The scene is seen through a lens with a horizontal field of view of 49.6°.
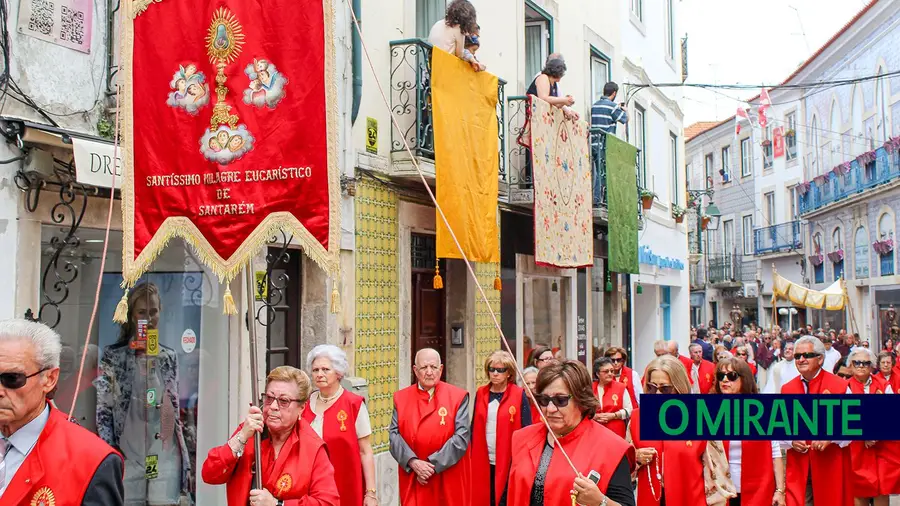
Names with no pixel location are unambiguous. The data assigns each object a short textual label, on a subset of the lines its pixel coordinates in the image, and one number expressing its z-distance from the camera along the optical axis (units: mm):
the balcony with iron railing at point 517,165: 13680
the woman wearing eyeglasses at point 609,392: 8742
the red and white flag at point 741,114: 29039
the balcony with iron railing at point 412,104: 10828
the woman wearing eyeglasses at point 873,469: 8570
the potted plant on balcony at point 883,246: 29328
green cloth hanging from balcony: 15609
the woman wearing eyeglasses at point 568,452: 4652
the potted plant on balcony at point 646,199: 19016
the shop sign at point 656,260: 19984
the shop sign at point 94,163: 6812
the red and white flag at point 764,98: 27141
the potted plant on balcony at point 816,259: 36875
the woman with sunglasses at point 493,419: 7688
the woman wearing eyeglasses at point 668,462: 6547
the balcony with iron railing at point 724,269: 45812
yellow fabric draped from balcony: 10297
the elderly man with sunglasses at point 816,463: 7980
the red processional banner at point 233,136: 5613
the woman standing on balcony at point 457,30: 10695
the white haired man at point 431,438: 7328
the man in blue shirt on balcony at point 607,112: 16281
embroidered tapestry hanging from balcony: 12516
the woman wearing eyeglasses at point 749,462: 7137
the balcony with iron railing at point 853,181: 29297
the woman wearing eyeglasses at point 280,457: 4977
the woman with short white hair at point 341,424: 6711
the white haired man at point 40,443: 3340
